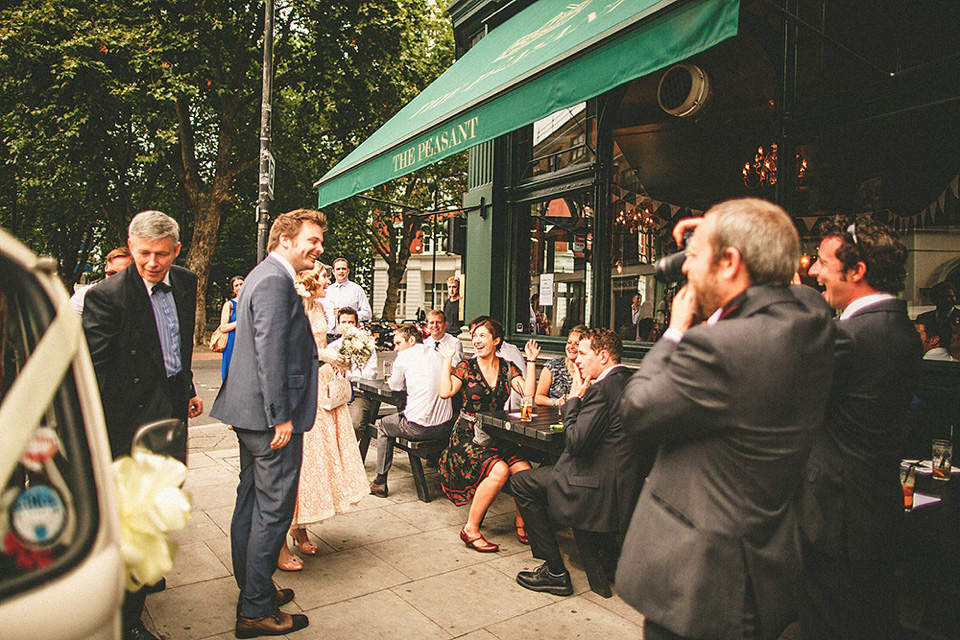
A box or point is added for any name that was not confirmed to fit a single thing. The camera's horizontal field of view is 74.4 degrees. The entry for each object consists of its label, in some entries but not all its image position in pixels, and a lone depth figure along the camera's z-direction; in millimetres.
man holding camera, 1647
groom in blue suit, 3164
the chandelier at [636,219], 7093
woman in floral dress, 4430
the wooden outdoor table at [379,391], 5895
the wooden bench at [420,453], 5430
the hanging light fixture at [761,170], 7383
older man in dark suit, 3051
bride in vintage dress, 4020
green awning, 3088
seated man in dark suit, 3471
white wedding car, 1138
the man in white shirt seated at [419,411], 5348
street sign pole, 10305
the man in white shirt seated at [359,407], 6320
